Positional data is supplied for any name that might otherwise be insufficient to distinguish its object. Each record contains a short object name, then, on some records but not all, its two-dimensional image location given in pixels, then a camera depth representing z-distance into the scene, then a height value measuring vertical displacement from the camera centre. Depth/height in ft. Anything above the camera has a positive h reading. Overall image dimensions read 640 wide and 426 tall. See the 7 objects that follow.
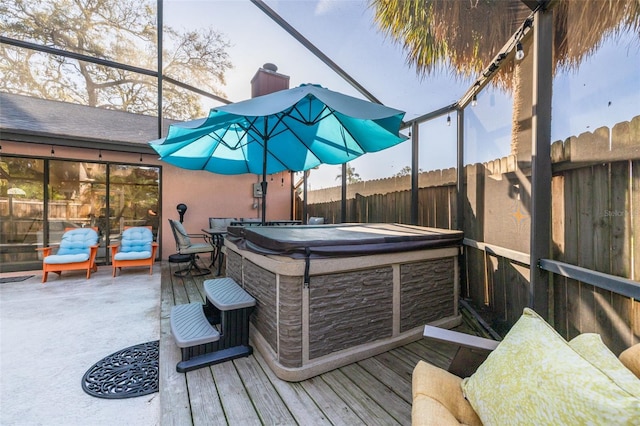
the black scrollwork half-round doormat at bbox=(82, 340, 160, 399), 6.55 -4.23
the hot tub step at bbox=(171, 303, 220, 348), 7.11 -3.20
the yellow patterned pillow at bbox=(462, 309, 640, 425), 2.37 -1.73
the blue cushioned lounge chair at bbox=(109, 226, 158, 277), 17.37 -2.36
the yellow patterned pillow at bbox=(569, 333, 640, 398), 2.55 -1.64
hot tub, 6.70 -2.19
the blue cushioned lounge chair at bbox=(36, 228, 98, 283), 15.99 -2.48
